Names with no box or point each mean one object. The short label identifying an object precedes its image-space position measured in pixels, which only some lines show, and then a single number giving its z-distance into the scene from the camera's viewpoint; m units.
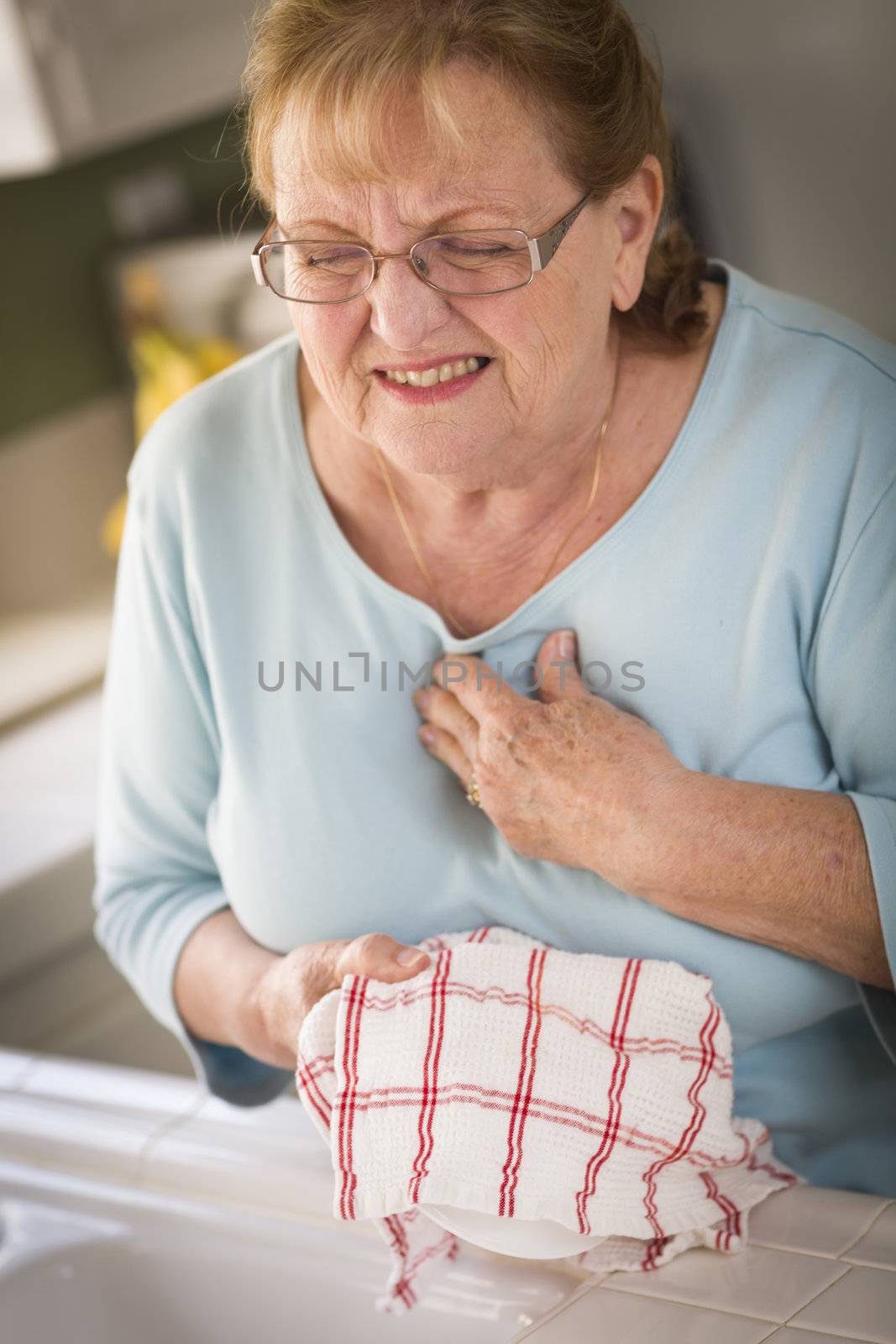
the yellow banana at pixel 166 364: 2.65
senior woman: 1.48
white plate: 1.48
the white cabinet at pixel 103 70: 2.28
